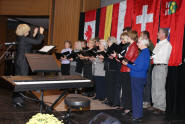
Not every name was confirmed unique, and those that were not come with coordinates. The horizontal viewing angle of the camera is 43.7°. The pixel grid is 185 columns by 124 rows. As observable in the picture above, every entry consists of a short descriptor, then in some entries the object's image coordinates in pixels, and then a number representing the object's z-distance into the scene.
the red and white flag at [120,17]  5.61
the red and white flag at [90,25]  7.03
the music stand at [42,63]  2.96
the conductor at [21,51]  4.32
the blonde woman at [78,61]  6.03
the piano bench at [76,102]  2.94
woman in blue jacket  3.72
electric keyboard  2.50
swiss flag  4.76
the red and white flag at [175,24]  4.16
